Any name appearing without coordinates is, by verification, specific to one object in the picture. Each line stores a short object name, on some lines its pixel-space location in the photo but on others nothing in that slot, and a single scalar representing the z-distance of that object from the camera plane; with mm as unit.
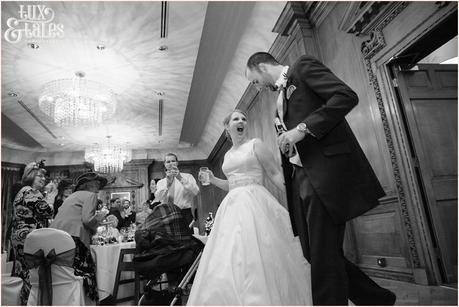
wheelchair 2844
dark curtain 8791
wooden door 2566
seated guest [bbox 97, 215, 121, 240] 4613
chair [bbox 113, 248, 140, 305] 3596
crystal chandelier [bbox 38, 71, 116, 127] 5609
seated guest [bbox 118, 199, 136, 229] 6883
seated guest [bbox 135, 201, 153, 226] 5809
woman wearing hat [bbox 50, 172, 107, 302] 3445
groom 1430
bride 1837
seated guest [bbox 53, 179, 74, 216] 4023
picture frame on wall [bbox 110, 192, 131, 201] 10531
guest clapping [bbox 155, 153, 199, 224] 3244
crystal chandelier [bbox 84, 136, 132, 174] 8148
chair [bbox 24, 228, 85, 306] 2572
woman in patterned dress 3057
